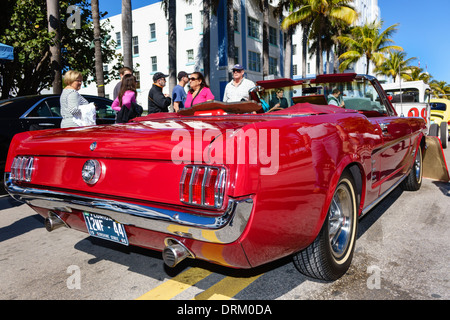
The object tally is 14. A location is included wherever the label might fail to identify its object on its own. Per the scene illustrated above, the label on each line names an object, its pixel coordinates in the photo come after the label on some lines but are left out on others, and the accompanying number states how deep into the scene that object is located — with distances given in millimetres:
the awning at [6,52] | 8039
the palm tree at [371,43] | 31766
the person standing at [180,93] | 6797
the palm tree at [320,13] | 25094
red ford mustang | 1785
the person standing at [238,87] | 5328
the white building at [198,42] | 26016
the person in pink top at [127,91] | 5531
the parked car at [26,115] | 5875
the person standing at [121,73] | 6200
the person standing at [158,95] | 5871
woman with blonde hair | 4863
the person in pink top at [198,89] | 5492
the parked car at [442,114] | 11000
